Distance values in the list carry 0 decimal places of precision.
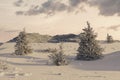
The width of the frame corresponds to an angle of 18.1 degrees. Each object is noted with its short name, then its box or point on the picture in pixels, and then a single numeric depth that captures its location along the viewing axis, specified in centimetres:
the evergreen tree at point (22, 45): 3294
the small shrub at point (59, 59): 2462
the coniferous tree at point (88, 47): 2799
